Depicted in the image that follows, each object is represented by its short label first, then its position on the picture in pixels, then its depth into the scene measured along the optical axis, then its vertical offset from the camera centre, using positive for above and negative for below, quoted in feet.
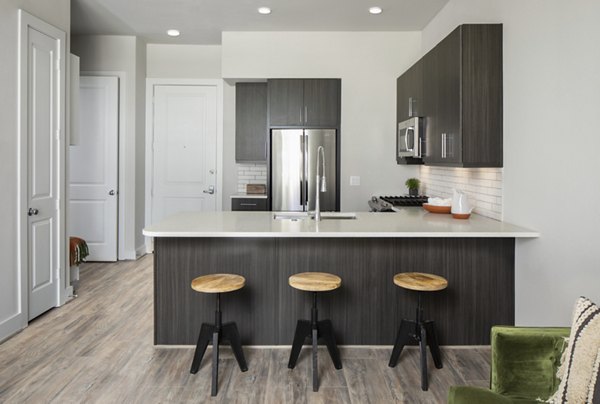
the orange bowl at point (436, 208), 13.64 -0.74
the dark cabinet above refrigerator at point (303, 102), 18.65 +3.08
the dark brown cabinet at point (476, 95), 11.49 +2.11
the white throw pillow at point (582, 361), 5.28 -2.01
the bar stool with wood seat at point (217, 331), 9.30 -3.09
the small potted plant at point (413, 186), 18.80 -0.14
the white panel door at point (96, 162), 20.47 +0.80
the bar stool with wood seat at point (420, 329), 9.39 -3.07
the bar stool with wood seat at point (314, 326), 9.43 -3.04
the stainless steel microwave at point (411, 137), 14.69 +1.42
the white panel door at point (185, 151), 22.15 +1.39
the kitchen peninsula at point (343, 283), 11.17 -2.36
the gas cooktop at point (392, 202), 16.26 -0.68
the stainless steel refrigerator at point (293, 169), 18.53 +0.49
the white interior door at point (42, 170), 12.69 +0.30
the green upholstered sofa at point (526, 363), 6.30 -2.36
